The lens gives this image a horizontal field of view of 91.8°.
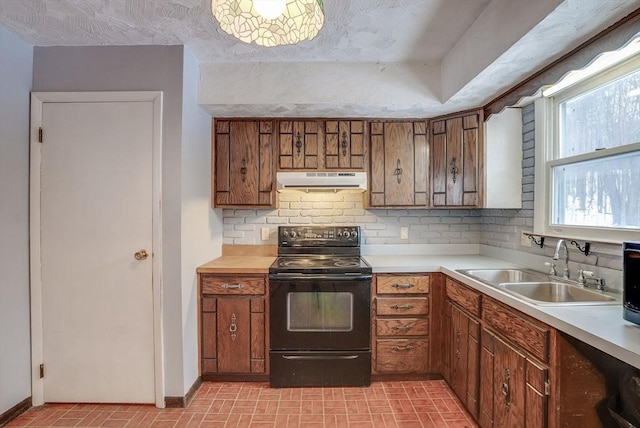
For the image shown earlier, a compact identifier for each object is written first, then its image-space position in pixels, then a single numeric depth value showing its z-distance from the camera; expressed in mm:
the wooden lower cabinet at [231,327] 2309
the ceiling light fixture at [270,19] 1062
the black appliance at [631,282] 1168
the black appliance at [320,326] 2273
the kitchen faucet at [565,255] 1801
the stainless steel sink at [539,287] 1526
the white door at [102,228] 2057
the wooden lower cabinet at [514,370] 1242
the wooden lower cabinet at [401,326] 2318
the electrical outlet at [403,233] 2924
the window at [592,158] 1612
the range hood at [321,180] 2484
